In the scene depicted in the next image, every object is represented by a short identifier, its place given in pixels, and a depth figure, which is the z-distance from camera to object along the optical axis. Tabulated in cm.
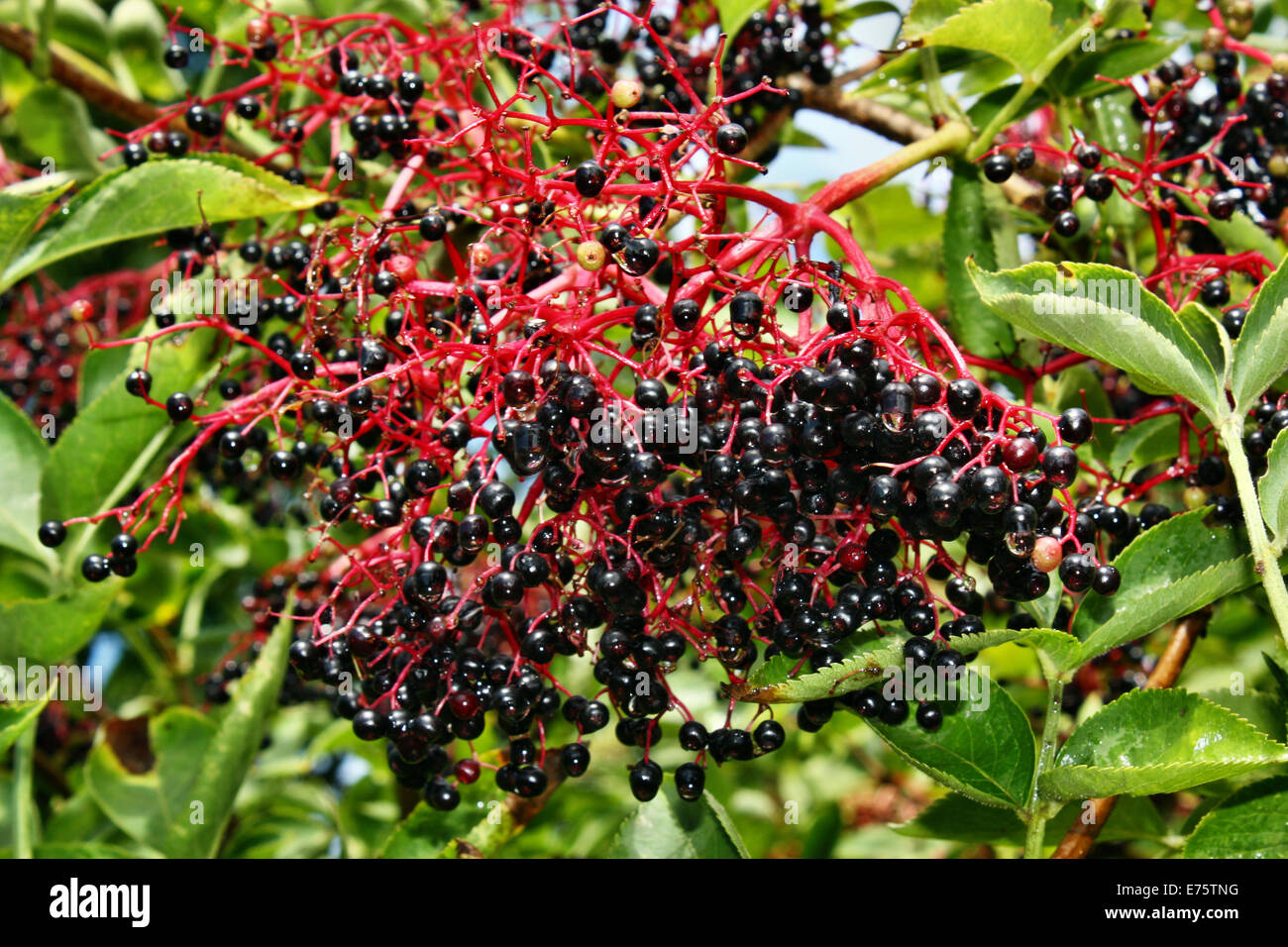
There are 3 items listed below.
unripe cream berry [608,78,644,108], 33
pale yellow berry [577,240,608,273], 33
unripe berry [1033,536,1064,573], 32
